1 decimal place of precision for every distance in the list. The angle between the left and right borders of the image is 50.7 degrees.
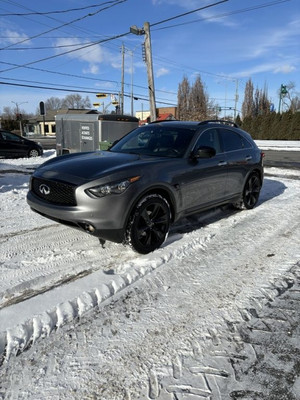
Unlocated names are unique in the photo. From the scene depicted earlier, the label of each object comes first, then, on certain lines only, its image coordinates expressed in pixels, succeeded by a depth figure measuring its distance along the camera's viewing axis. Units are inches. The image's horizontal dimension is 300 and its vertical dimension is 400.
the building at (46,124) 2804.4
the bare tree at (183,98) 2278.5
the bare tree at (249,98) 2687.0
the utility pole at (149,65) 610.1
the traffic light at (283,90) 1940.2
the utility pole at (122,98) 1482.0
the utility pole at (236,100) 2557.8
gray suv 137.2
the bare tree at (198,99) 2217.0
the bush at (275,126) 1539.1
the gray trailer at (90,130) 477.7
